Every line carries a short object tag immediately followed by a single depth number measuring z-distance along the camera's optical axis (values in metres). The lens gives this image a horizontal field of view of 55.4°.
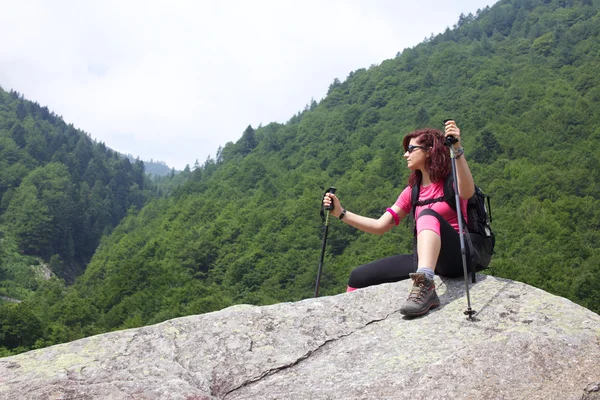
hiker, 4.84
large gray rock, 3.83
